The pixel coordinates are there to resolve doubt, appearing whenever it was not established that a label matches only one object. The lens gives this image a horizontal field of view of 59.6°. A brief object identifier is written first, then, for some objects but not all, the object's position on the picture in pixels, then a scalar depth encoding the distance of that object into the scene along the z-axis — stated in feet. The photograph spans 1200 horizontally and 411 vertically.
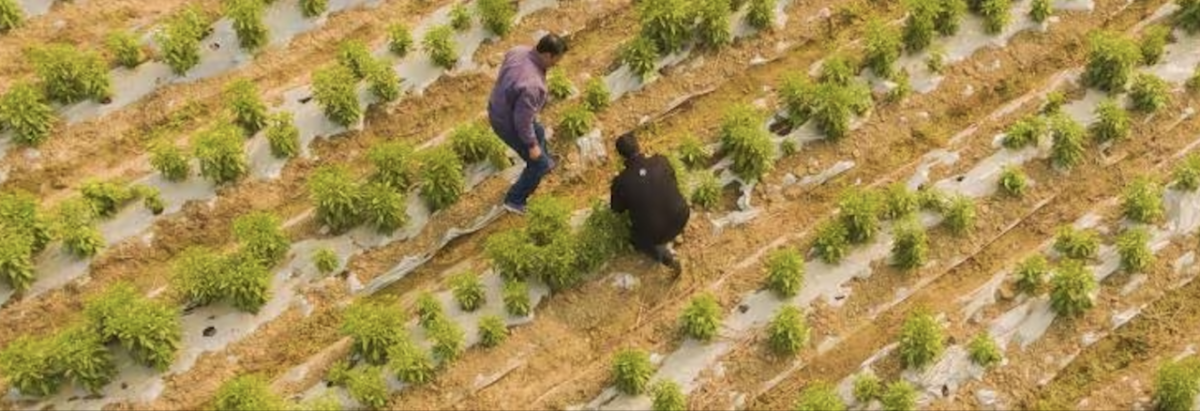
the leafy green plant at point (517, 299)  39.52
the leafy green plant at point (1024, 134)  44.09
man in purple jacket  36.45
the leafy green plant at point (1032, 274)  40.27
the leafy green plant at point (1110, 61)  45.34
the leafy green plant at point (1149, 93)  44.96
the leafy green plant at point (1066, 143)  43.37
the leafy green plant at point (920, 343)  38.37
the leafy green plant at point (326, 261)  40.60
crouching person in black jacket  36.47
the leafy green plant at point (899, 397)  37.19
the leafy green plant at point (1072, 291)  39.55
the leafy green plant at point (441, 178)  41.86
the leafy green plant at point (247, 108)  43.55
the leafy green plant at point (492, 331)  38.96
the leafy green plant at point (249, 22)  45.44
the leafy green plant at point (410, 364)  37.78
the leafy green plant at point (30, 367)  36.50
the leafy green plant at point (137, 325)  37.27
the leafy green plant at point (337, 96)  43.83
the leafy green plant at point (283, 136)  43.06
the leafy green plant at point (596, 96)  44.98
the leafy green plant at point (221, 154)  41.98
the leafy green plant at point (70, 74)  43.42
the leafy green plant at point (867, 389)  37.81
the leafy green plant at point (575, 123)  43.98
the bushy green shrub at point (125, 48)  44.98
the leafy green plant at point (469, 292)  39.78
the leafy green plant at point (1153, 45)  46.42
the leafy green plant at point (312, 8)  47.19
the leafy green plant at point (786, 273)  39.96
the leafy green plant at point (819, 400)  37.11
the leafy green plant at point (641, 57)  45.70
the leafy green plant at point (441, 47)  45.70
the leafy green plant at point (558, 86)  45.34
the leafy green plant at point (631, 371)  37.78
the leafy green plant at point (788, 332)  38.65
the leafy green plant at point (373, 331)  38.29
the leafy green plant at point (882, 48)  45.70
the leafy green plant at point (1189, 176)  42.52
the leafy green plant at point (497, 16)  46.80
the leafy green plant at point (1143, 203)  41.81
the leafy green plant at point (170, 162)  41.93
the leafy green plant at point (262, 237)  40.32
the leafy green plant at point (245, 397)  36.78
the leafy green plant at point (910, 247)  40.52
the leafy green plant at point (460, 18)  47.14
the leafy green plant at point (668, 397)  37.40
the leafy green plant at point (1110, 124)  44.01
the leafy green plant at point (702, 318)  39.04
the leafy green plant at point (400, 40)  46.14
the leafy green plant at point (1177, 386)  36.91
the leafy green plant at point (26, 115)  42.68
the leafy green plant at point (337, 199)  40.83
